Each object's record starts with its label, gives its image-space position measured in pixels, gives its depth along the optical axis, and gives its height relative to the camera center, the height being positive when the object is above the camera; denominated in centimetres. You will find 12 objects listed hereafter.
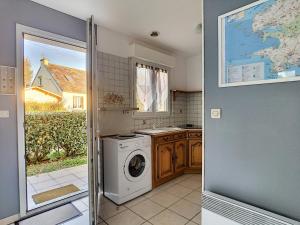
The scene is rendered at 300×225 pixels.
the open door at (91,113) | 166 +0
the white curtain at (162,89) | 356 +49
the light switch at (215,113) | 157 -1
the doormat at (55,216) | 189 -119
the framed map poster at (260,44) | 121 +53
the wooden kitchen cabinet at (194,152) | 335 -77
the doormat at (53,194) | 244 -121
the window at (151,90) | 317 +44
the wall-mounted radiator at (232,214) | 116 -75
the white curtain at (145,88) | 318 +48
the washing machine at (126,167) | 226 -76
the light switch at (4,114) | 181 +0
